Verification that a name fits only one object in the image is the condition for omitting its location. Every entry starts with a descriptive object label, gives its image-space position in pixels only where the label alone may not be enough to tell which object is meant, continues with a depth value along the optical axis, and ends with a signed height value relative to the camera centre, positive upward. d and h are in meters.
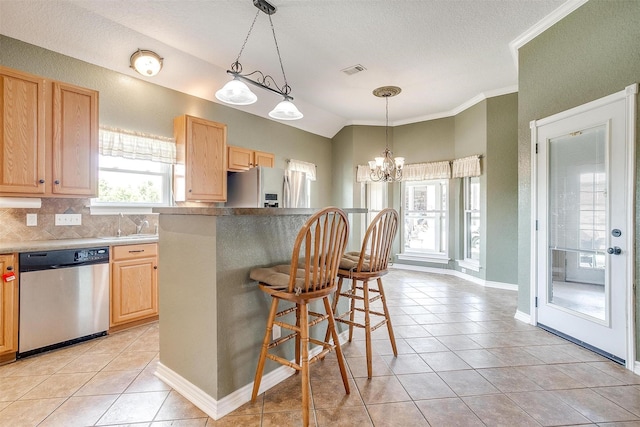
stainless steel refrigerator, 4.15 +0.36
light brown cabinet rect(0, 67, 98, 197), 2.47 +0.66
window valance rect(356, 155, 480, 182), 5.01 +0.82
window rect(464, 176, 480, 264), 5.18 -0.08
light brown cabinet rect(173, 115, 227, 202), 3.74 +0.69
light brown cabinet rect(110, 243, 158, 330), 2.87 -0.71
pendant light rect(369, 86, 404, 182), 4.38 +0.74
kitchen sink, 3.11 -0.26
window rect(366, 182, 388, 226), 6.22 +0.37
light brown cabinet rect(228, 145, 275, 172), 4.36 +0.85
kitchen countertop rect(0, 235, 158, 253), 2.37 -0.27
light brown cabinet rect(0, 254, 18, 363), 2.28 -0.73
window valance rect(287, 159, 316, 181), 5.45 +0.87
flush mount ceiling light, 3.18 +1.62
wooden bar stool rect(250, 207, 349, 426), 1.60 -0.41
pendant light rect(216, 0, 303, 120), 2.40 +0.98
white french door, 2.30 -0.08
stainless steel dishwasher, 2.39 -0.73
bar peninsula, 1.73 -0.54
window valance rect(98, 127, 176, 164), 3.19 +0.77
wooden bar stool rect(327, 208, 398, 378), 2.15 -0.38
